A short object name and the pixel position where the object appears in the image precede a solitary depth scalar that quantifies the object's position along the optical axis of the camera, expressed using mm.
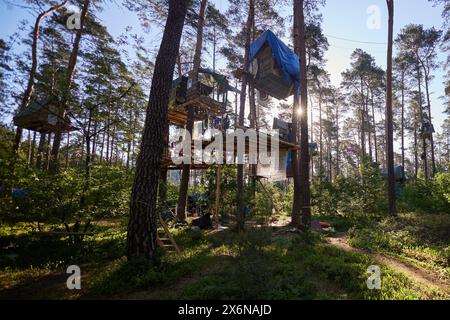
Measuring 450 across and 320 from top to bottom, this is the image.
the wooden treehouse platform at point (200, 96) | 11703
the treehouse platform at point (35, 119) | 13766
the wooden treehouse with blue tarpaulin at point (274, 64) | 11125
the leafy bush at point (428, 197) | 12094
